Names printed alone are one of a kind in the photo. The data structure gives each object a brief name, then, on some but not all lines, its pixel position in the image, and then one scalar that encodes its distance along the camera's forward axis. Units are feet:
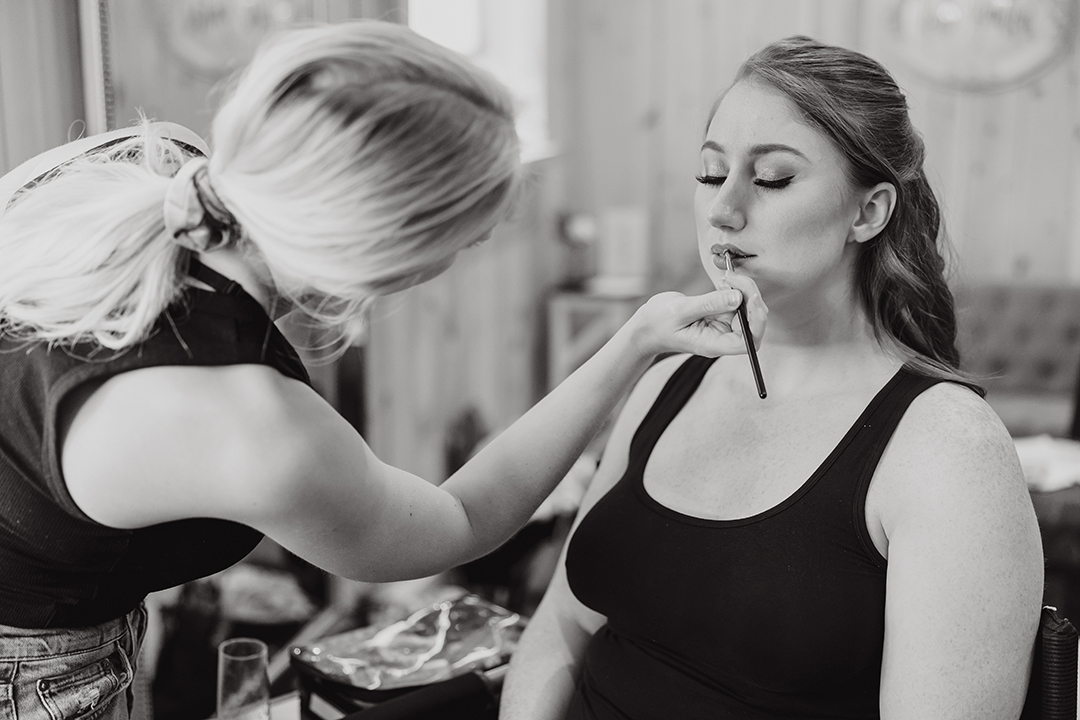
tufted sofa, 12.49
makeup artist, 2.45
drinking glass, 3.99
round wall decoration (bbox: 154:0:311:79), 6.88
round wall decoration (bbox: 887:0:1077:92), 12.44
